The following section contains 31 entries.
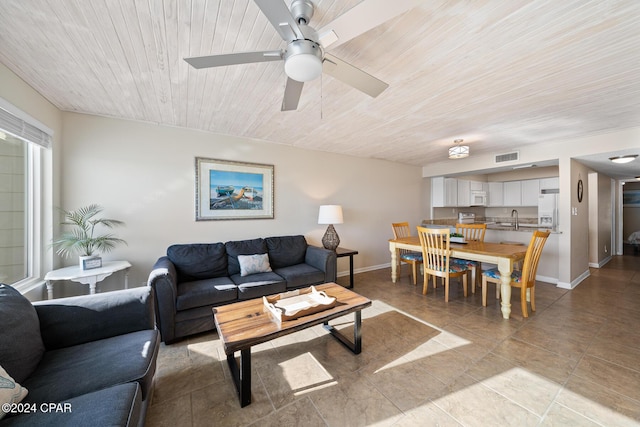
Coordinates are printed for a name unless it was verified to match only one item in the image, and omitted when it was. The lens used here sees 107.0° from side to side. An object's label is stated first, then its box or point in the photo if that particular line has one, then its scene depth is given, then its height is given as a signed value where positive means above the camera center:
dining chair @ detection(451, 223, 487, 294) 3.52 -0.43
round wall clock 3.91 +0.39
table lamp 3.80 -0.10
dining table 2.70 -0.50
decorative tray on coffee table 1.78 -0.75
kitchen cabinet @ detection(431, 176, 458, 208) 5.62 +0.53
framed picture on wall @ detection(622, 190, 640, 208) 6.98 +0.45
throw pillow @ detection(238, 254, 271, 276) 2.97 -0.65
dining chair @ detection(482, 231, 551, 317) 2.68 -0.75
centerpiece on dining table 3.54 -0.38
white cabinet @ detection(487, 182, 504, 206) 6.37 +0.55
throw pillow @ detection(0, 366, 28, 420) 0.95 -0.75
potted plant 2.41 -0.26
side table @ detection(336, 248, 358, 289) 3.68 -0.63
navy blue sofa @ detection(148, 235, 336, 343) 2.24 -0.76
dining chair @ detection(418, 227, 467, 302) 3.15 -0.60
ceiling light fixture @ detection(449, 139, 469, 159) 3.45 +0.91
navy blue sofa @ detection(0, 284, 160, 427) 0.99 -0.81
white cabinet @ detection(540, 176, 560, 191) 5.41 +0.69
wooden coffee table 1.53 -0.79
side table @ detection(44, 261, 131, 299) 2.18 -0.57
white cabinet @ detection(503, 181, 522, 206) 6.02 +0.53
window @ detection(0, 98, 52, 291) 1.97 +0.17
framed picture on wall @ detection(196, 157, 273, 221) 3.26 +0.35
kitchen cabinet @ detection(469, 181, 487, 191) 6.02 +0.72
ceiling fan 1.05 +0.91
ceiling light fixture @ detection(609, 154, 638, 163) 3.37 +0.80
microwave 6.02 +0.40
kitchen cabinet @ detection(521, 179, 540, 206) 5.68 +0.53
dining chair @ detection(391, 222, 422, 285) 3.93 -0.72
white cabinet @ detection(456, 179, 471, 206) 5.82 +0.52
